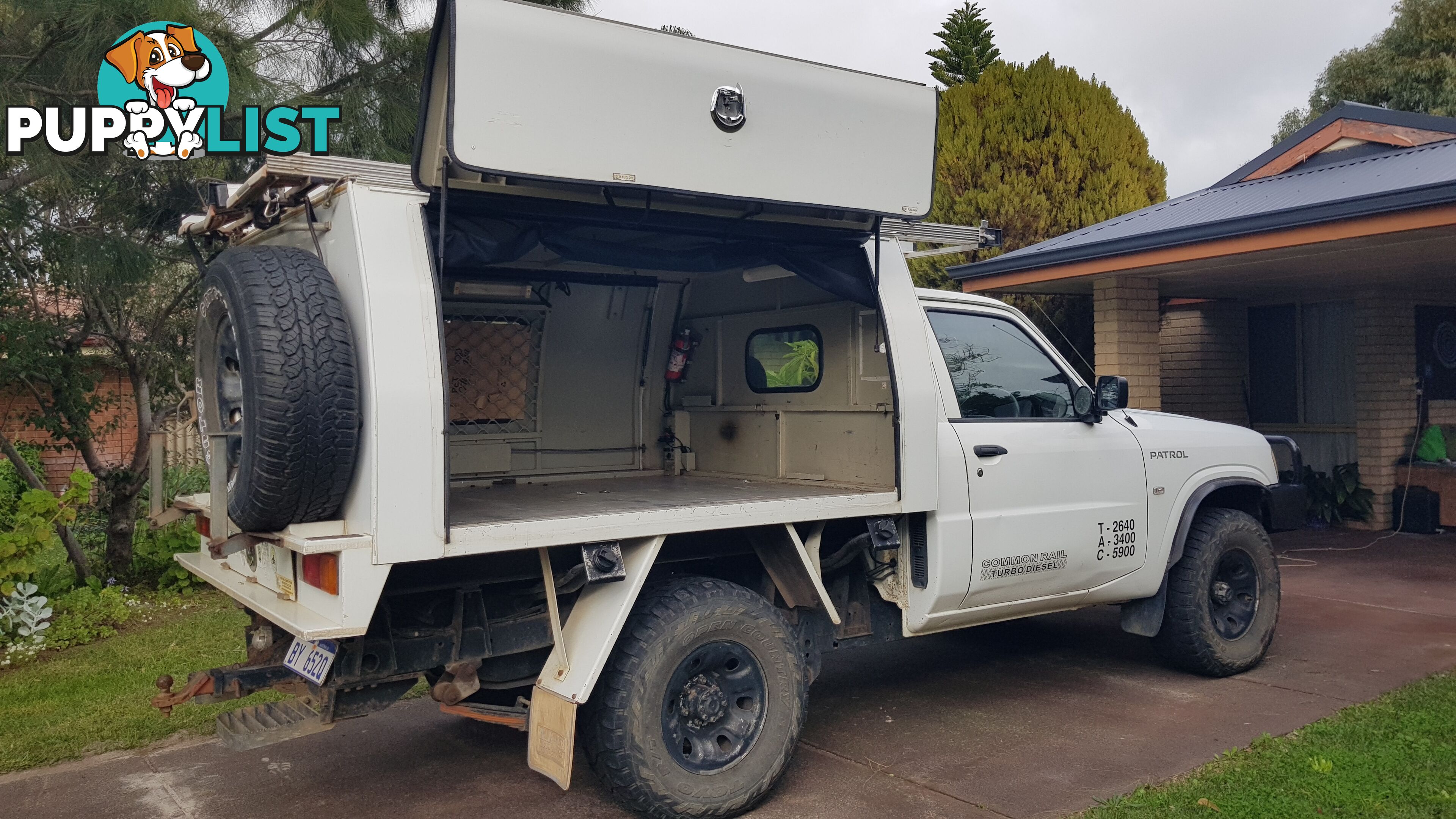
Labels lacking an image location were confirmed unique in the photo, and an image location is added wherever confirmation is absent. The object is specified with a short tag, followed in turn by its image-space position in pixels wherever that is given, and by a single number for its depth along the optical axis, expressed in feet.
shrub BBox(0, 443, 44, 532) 30.07
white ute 12.05
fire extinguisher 21.70
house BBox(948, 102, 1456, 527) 28.45
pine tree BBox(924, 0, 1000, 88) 57.41
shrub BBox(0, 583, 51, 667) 23.29
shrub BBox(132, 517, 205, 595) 28.32
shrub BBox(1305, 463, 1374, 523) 38.60
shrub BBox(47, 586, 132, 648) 24.16
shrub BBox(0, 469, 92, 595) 22.48
